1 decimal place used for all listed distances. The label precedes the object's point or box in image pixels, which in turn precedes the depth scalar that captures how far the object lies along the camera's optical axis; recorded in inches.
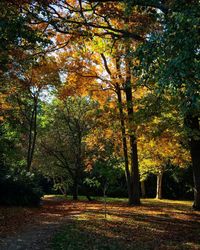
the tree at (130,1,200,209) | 213.0
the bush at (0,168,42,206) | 705.0
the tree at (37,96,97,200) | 1121.4
